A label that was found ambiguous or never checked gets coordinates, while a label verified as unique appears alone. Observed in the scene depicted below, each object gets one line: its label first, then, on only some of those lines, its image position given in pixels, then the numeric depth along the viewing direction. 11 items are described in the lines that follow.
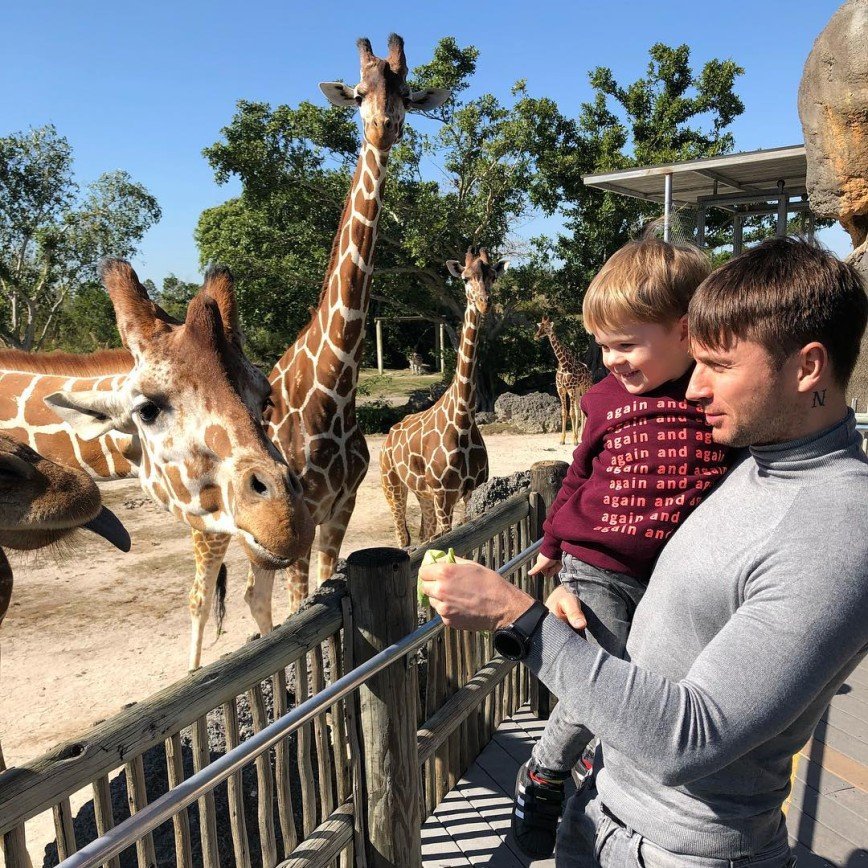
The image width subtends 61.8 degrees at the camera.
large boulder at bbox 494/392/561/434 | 15.27
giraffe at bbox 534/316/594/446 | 13.85
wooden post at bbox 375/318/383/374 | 24.44
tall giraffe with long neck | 4.07
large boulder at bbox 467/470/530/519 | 6.48
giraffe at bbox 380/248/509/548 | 6.04
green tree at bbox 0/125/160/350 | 18.14
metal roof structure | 9.85
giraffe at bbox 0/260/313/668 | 2.48
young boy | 1.61
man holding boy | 0.99
